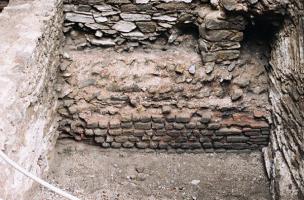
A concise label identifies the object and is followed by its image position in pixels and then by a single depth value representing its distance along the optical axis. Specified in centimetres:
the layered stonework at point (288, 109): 348
